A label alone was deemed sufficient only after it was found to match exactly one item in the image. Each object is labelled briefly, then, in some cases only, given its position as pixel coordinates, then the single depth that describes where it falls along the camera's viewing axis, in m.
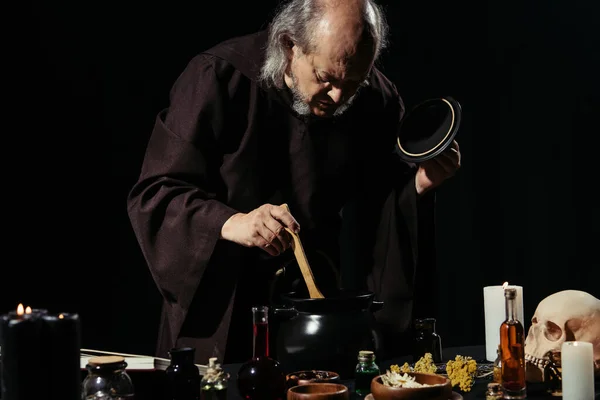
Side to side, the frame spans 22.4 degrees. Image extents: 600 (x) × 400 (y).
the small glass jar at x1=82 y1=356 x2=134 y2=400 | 2.49
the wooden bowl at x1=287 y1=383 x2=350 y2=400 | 2.59
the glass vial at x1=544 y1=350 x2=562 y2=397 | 2.83
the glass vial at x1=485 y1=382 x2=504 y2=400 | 2.72
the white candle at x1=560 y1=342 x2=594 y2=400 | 2.71
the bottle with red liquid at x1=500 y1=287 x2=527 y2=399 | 2.74
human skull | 2.91
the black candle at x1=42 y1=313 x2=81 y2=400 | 2.35
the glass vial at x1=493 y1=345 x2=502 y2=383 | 2.81
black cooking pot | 2.90
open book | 2.71
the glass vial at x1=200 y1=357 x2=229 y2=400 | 2.61
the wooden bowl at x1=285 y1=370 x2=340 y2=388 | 2.72
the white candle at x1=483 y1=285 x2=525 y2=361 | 3.09
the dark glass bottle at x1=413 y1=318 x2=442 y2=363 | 3.05
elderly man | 3.42
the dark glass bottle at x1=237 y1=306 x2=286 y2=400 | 2.70
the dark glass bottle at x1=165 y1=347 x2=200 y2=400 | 2.65
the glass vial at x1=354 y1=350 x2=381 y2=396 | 2.76
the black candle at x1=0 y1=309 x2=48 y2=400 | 2.34
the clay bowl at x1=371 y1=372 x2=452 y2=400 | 2.61
